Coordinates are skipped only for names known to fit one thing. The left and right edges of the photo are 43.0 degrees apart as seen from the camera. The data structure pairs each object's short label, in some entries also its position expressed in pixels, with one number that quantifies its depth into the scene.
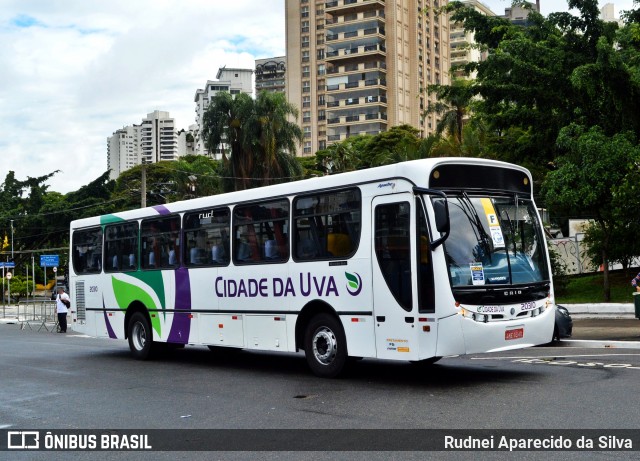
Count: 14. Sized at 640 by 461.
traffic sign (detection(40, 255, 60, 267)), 47.92
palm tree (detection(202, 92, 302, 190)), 52.06
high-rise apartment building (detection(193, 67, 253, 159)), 189.25
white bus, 10.88
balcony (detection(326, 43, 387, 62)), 97.81
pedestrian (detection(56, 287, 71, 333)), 29.33
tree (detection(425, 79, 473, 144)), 52.78
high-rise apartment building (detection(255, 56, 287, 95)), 159.12
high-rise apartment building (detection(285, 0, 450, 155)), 98.69
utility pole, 42.06
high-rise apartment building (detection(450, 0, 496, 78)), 127.90
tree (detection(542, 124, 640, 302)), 24.88
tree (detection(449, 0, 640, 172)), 25.73
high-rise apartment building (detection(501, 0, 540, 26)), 135.75
